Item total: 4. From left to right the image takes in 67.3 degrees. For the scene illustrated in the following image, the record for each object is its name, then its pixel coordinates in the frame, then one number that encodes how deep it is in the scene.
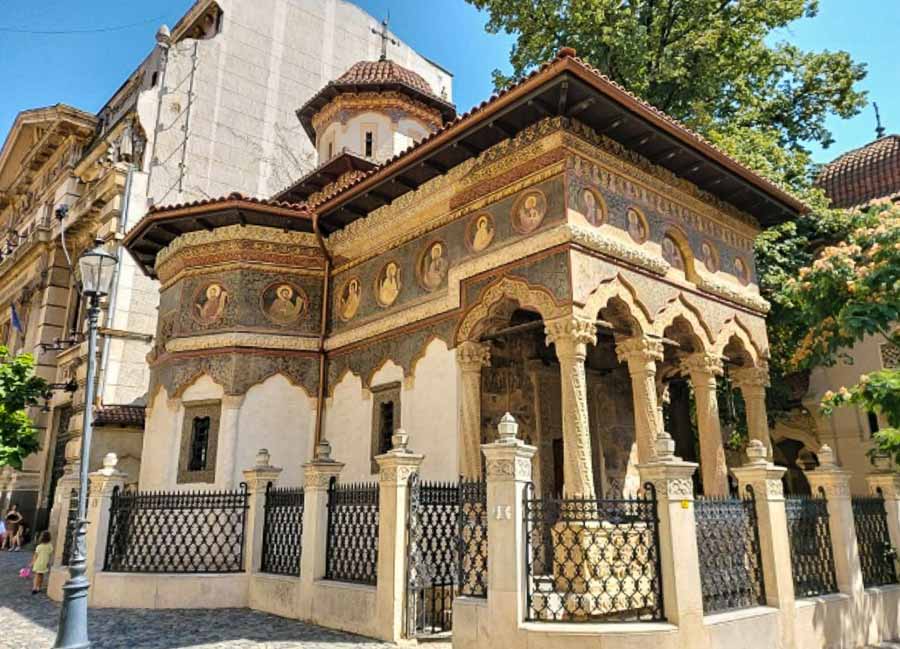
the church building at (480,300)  8.59
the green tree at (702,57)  15.40
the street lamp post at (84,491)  5.66
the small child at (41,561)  10.86
